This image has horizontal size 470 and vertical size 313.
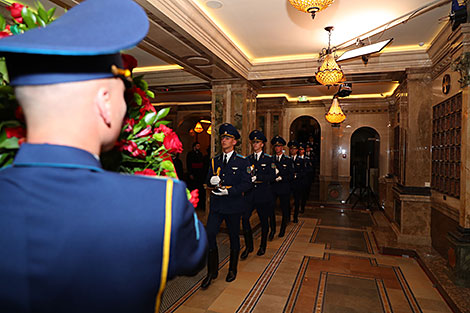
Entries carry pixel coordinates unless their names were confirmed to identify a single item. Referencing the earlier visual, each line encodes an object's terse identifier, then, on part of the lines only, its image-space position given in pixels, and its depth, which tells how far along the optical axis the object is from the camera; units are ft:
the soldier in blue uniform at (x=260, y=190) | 16.66
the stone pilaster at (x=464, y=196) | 13.35
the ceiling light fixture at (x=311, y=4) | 10.59
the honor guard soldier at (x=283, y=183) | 21.38
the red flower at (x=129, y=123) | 3.61
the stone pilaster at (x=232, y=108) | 24.21
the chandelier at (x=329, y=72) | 16.52
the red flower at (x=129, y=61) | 3.35
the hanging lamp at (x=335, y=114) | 28.35
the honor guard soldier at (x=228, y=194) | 13.06
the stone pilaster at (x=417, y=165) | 19.66
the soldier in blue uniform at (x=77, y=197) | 2.29
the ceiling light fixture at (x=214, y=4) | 14.19
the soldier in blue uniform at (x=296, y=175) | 26.37
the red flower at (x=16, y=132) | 3.05
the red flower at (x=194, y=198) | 3.87
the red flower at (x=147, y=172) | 3.73
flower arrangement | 3.14
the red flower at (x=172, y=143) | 3.84
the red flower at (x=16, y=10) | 3.43
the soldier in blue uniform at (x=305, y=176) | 30.62
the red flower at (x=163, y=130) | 3.97
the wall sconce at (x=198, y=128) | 43.39
